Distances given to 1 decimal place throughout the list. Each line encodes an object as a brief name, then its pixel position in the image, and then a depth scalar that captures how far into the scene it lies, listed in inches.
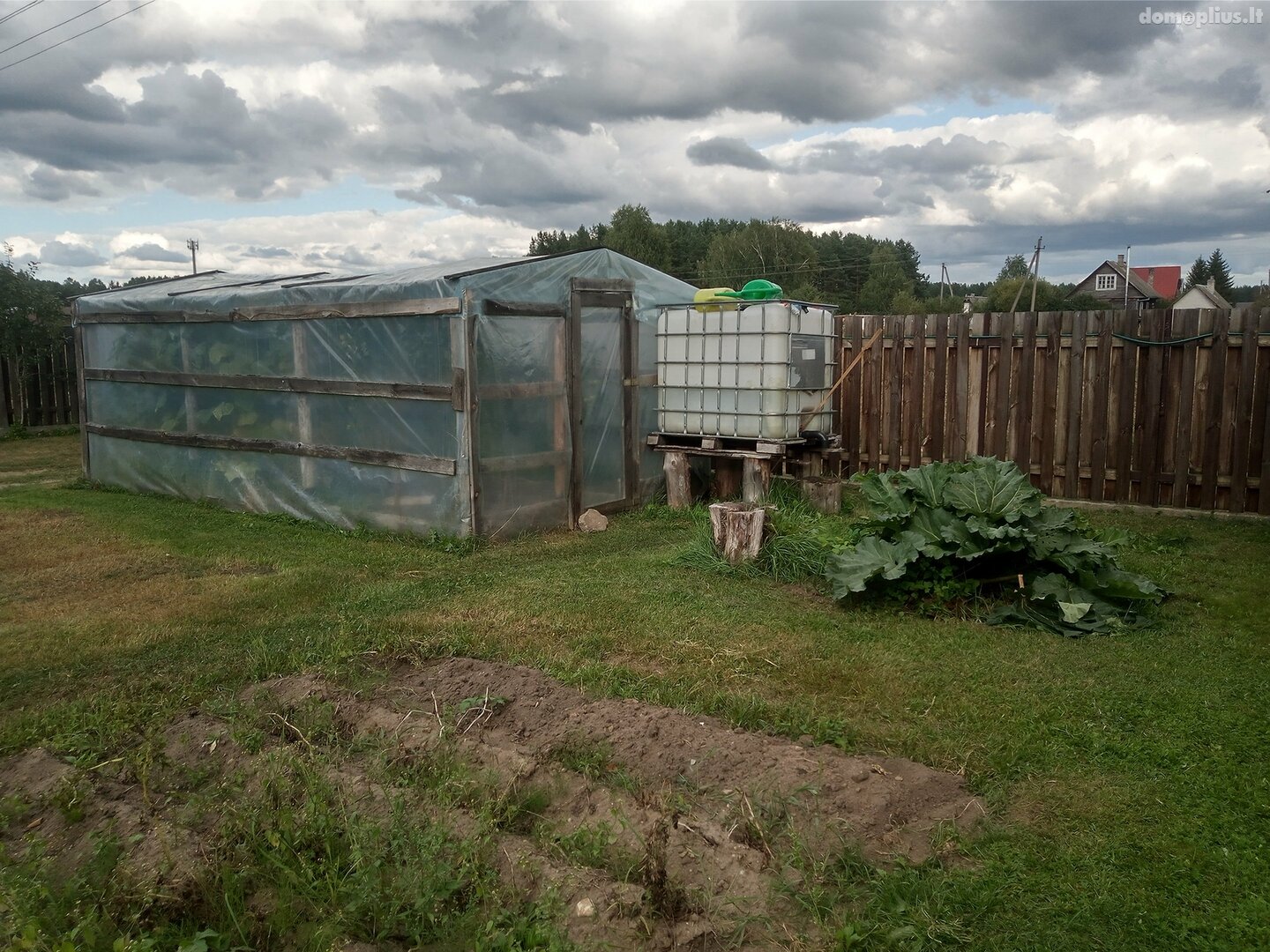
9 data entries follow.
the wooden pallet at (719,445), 360.8
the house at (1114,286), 2596.0
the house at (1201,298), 2180.9
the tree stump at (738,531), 278.4
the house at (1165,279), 2896.2
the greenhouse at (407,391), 334.6
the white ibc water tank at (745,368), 353.4
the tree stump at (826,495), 361.4
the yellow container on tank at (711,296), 384.5
